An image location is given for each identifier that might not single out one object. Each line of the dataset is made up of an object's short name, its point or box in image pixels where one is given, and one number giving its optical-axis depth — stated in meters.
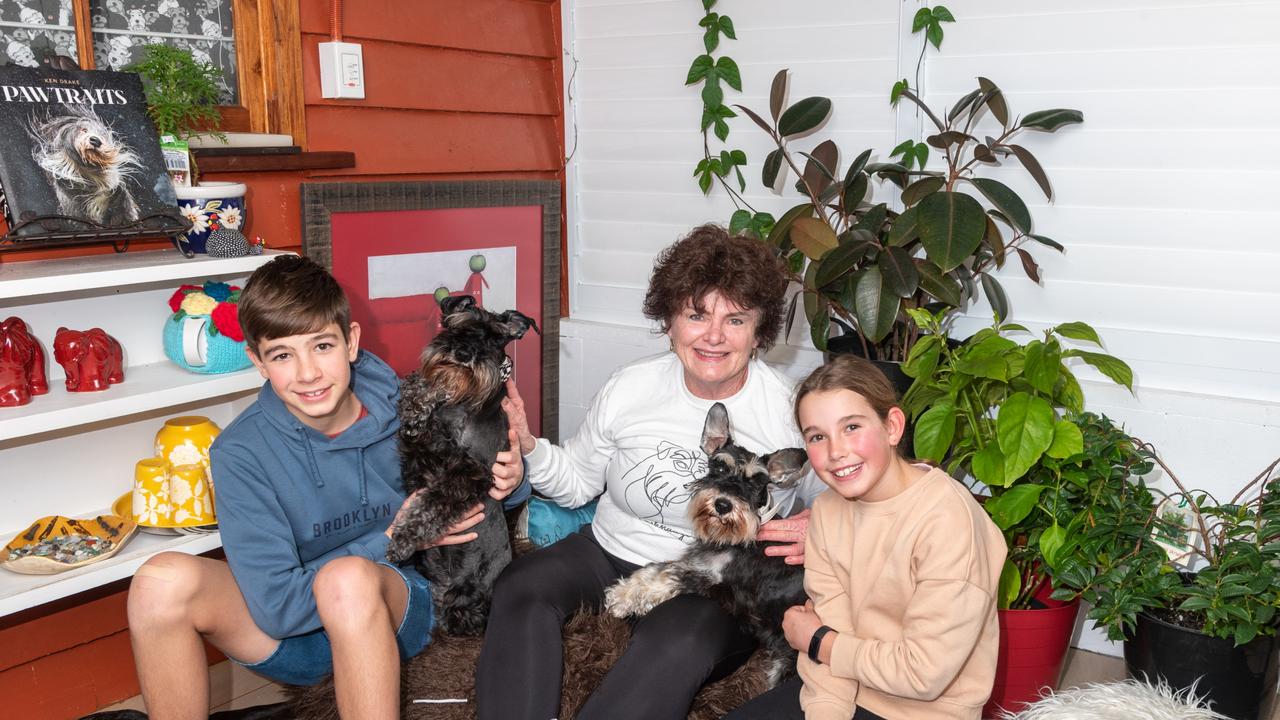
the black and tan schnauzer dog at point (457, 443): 2.24
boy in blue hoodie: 2.00
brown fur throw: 2.27
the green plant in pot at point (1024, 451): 2.33
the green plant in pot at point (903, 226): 2.64
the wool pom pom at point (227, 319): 2.46
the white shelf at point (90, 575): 2.17
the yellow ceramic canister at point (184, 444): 2.55
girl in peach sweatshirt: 1.79
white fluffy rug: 2.08
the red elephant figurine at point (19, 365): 2.21
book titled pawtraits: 2.19
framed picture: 3.04
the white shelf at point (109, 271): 2.11
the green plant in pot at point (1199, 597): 2.32
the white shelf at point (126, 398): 2.16
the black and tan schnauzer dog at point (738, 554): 2.17
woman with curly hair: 2.09
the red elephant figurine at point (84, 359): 2.33
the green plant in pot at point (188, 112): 2.43
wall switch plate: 2.93
